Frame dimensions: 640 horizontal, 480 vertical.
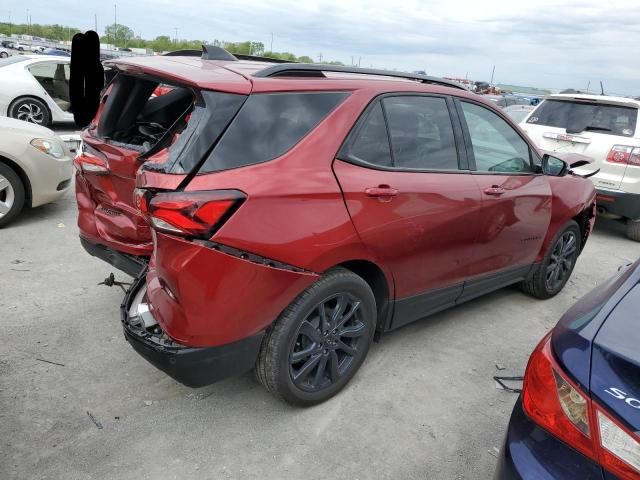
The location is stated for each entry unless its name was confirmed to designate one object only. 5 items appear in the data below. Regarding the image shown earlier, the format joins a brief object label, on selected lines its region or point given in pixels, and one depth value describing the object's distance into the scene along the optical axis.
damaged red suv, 2.32
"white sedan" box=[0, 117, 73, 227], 5.16
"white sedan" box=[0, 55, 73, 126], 9.66
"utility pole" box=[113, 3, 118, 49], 99.06
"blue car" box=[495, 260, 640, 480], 1.43
